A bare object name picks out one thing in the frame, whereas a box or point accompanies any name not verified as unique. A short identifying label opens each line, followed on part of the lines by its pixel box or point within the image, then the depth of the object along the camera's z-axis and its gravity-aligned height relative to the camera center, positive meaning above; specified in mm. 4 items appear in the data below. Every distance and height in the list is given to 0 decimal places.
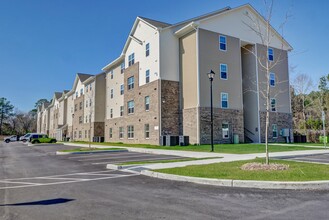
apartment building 24359 +5559
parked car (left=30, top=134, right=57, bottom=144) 41100 -855
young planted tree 28141 +11734
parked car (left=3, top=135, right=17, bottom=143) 61953 -1308
